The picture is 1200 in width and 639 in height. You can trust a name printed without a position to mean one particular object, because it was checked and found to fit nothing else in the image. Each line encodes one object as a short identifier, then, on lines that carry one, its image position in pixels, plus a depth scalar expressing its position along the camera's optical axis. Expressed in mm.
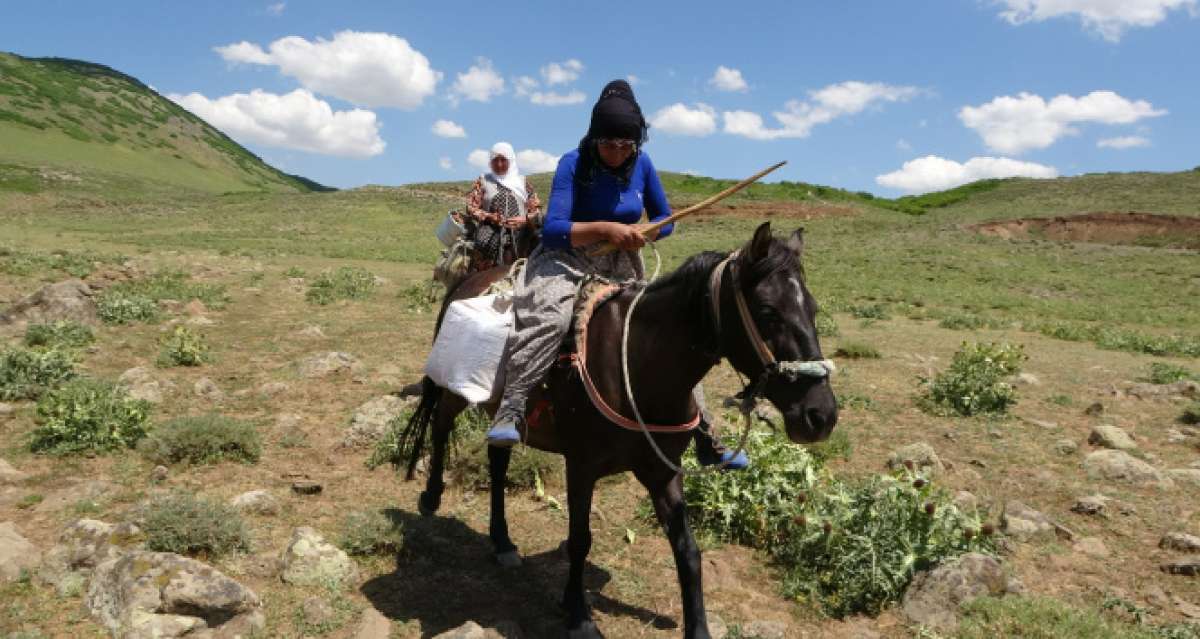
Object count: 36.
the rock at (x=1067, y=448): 7266
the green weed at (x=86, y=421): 5965
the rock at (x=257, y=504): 5094
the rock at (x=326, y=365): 8844
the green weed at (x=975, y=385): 8570
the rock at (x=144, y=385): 7363
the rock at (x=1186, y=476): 6379
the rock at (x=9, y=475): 5336
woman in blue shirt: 3758
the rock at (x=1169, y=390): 9453
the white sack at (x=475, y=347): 4176
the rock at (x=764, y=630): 3969
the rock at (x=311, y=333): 11235
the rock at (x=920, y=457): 6496
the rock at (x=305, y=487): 5605
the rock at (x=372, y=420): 6730
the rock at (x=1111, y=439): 7348
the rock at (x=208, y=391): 7801
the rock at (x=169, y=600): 3596
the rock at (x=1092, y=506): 5703
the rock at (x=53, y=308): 10172
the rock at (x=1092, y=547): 5078
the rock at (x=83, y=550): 4062
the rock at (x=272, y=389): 8070
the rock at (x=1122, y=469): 6355
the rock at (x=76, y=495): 5004
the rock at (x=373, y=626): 3969
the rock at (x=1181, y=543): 5005
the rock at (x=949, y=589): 4047
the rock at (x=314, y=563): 4316
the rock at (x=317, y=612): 3957
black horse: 3025
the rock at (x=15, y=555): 4051
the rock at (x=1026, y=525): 5246
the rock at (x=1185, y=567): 4727
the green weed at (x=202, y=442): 5923
